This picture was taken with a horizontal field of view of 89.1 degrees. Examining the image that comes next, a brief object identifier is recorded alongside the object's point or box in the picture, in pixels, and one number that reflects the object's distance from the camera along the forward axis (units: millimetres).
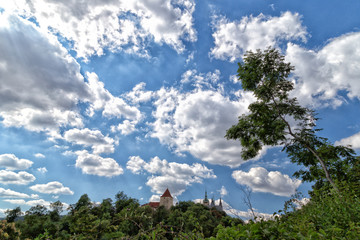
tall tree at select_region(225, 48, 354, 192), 14305
